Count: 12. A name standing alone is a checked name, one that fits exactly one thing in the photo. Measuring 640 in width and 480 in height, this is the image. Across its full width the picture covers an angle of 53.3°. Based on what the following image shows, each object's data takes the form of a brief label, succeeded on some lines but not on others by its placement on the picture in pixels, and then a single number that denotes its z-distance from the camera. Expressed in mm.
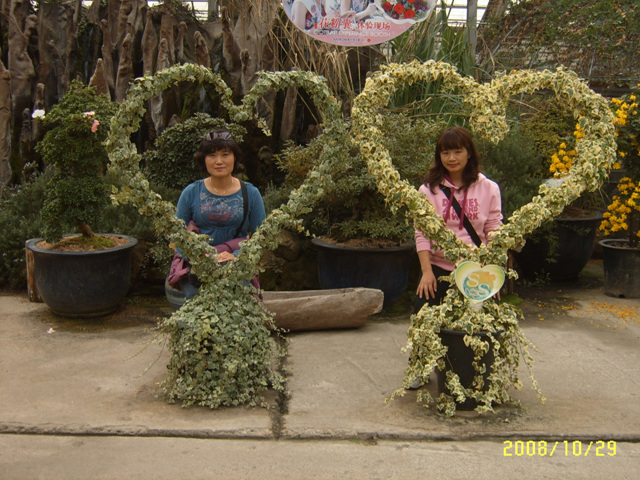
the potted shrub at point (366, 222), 5293
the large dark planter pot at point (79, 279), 4914
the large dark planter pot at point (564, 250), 6375
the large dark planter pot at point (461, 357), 3379
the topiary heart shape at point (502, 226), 3369
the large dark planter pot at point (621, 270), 5938
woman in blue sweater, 3924
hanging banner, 5504
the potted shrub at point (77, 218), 4898
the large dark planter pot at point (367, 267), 5273
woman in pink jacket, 3605
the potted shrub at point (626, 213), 5754
